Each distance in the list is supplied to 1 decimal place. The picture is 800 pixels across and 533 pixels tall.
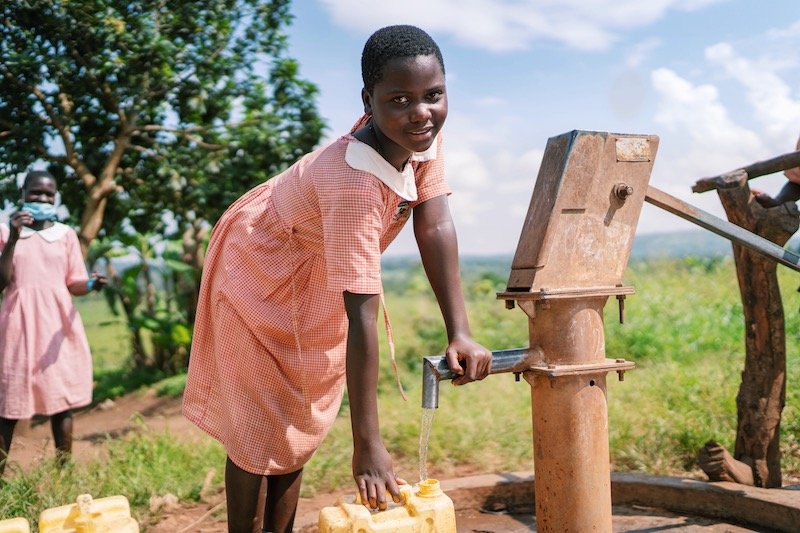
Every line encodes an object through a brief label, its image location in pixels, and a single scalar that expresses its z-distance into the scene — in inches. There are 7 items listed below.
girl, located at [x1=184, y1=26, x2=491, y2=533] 67.2
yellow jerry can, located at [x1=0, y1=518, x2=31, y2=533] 63.9
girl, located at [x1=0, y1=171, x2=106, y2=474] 145.3
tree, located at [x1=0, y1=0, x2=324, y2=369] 198.7
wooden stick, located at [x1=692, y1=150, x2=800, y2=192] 101.6
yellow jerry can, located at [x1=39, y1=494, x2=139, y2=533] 66.1
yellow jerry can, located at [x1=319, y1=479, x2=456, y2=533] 64.3
